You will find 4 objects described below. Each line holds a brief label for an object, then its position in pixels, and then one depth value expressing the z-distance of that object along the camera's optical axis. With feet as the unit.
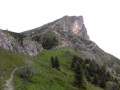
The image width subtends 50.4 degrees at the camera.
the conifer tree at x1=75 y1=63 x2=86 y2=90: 179.73
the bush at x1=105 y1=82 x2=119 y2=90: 253.85
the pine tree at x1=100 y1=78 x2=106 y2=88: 302.23
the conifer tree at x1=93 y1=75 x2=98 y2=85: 297.41
